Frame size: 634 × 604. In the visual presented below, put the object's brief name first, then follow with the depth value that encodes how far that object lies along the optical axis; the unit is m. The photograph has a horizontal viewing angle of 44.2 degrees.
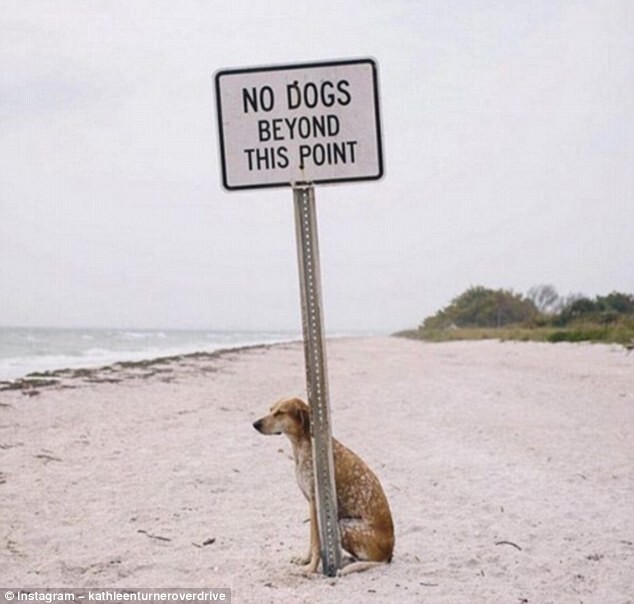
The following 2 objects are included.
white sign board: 4.17
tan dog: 4.43
